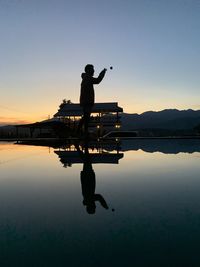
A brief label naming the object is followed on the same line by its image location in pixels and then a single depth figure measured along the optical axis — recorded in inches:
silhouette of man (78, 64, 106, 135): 231.8
